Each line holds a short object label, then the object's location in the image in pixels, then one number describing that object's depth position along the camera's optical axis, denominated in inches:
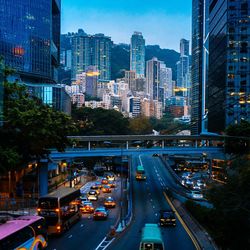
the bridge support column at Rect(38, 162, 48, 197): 2478.7
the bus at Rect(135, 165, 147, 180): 3203.7
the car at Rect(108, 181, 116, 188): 3126.2
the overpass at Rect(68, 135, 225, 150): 2770.7
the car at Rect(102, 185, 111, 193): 2854.3
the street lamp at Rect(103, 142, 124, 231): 1526.8
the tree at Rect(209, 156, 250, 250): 939.3
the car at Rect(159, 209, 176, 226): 1593.3
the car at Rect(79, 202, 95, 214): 1948.8
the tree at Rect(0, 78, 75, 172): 1334.9
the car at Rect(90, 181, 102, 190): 2879.9
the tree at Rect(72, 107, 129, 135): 5123.0
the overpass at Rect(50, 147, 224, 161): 2603.3
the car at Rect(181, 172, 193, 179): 3855.8
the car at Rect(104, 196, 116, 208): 2150.6
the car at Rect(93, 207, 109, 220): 1743.4
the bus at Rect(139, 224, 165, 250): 999.0
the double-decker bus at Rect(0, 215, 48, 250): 830.6
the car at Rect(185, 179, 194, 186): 3164.4
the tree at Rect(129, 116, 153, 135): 7490.2
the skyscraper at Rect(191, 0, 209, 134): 6900.1
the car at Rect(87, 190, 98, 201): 2399.1
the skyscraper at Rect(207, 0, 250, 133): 3887.8
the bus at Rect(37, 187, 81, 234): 1347.2
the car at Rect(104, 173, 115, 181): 3548.7
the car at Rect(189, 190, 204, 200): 2206.6
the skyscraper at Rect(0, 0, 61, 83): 4443.9
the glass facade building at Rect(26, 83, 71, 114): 4111.7
